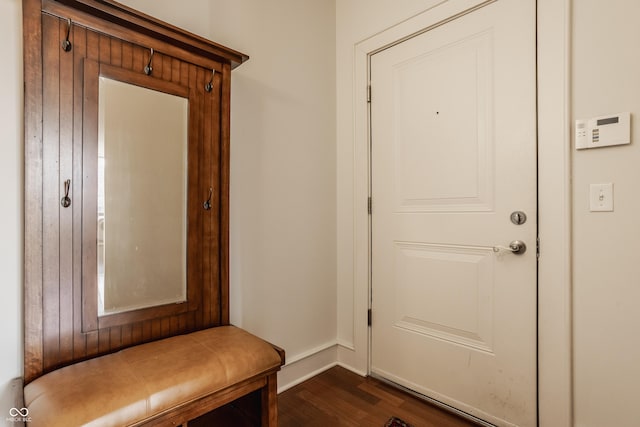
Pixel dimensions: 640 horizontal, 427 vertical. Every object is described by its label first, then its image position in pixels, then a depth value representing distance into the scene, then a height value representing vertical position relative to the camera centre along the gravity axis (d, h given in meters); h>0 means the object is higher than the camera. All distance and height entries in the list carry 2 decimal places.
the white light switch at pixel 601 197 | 1.27 +0.06
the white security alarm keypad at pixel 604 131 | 1.23 +0.32
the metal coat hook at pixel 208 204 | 1.44 +0.04
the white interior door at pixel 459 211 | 1.48 +0.01
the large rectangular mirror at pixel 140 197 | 1.20 +0.06
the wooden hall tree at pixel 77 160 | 1.05 +0.18
